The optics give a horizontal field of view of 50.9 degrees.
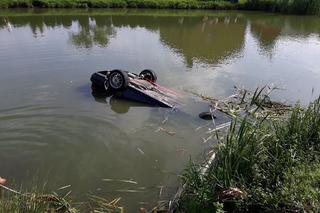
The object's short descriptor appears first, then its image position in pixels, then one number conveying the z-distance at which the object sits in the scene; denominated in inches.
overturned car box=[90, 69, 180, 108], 364.5
